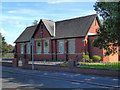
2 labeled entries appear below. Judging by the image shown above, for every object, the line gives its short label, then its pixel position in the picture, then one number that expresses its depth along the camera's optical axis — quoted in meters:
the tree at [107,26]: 12.72
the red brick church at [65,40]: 28.38
